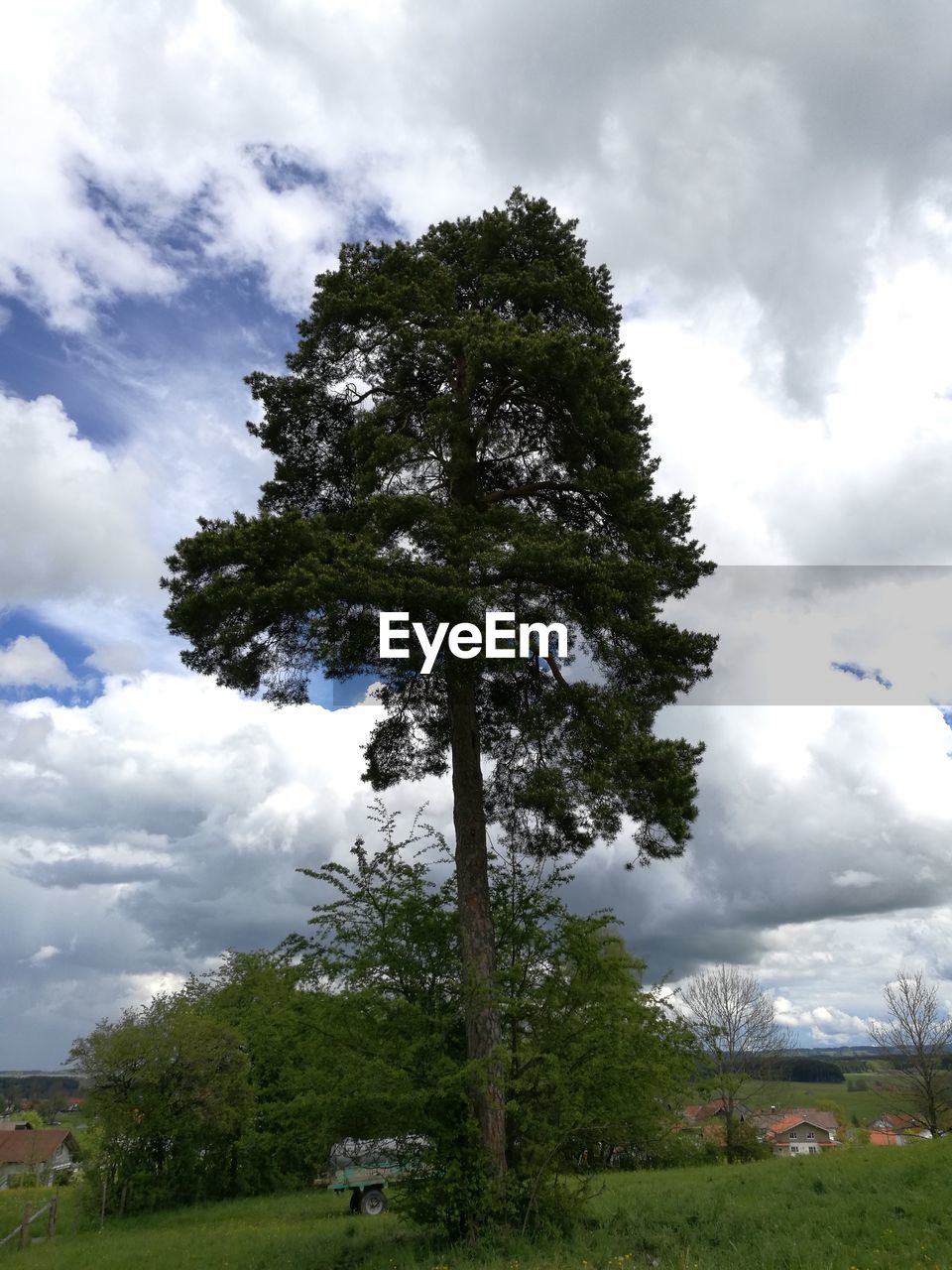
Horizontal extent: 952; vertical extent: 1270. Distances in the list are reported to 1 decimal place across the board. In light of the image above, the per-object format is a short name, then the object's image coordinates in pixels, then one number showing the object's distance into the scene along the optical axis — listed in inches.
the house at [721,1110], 1527.9
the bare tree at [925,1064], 1585.9
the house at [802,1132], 4069.9
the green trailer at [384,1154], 473.1
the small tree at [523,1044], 455.8
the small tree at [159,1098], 980.6
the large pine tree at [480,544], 481.1
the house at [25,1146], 2608.5
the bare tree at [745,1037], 1818.4
